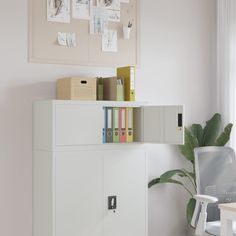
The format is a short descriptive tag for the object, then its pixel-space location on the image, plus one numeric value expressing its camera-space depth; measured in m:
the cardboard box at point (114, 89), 4.15
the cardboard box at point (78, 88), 3.98
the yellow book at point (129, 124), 4.24
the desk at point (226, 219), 3.39
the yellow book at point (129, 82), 4.19
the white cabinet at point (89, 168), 3.85
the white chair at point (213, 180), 3.88
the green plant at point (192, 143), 4.72
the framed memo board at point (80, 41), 4.15
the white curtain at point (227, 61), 5.05
